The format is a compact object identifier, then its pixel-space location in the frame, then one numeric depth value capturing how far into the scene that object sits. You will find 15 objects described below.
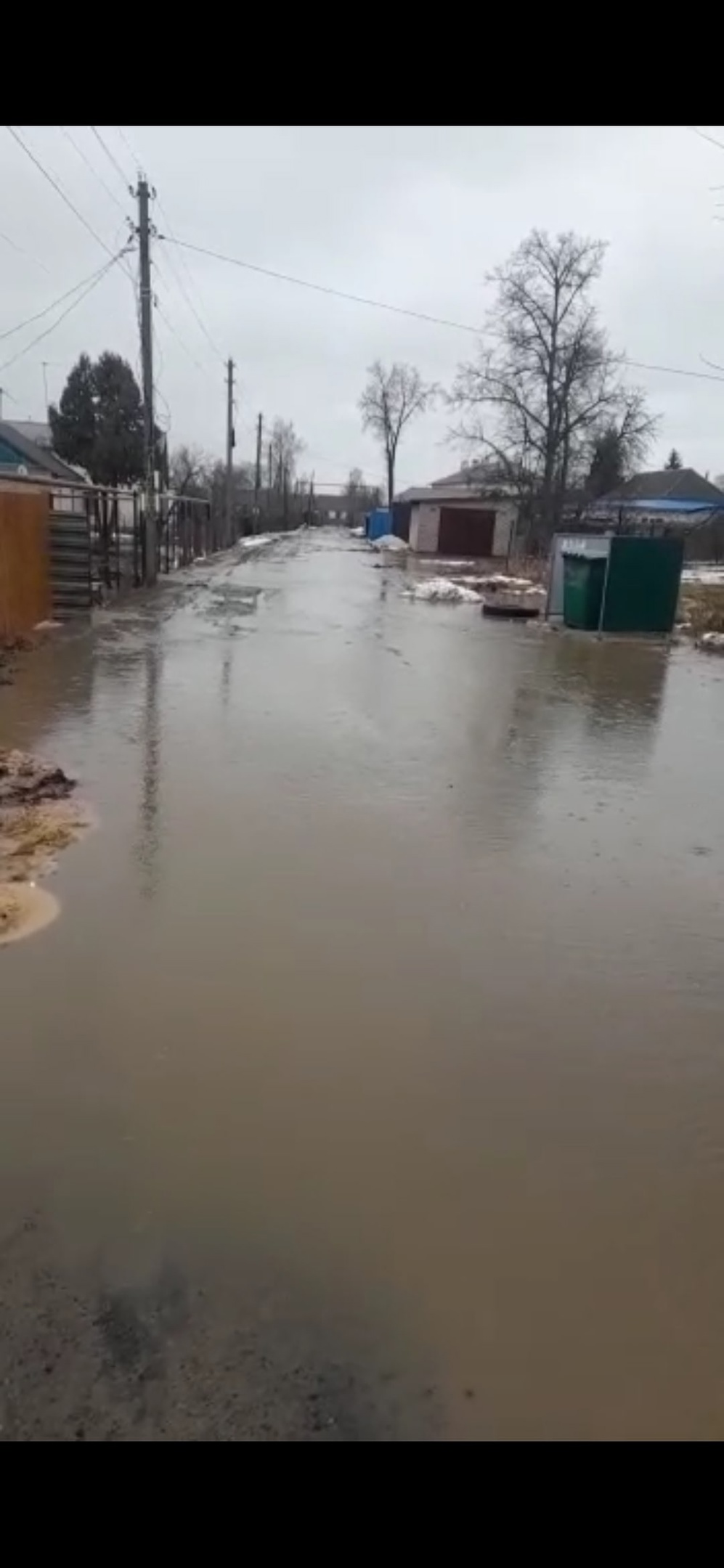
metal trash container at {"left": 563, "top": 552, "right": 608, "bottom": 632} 17.02
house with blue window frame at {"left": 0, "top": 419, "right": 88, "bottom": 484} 44.75
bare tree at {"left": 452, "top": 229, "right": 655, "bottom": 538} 40.47
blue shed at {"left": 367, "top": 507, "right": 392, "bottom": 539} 67.19
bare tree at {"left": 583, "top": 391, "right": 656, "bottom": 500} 41.88
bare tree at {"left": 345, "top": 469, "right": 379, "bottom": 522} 127.94
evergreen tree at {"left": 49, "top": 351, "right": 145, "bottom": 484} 49.31
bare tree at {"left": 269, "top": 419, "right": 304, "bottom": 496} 98.81
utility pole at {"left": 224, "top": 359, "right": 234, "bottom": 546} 41.31
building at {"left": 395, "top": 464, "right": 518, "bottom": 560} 45.32
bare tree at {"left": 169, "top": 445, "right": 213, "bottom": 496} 46.81
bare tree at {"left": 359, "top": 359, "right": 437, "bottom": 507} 90.94
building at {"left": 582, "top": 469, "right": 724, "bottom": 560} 43.03
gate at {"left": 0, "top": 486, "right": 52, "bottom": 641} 12.39
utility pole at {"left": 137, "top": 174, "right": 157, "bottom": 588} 19.97
